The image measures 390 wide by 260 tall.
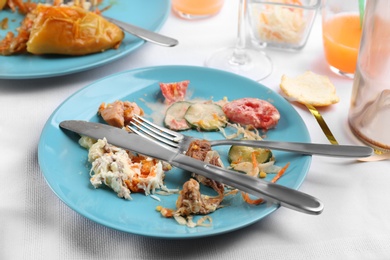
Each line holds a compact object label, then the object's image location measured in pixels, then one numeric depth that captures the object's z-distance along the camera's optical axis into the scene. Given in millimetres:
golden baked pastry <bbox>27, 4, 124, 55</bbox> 820
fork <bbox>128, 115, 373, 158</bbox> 672
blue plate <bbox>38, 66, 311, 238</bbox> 621
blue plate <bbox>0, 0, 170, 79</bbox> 800
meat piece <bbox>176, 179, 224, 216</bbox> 628
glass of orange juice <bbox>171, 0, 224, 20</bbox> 928
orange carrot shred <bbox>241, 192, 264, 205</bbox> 632
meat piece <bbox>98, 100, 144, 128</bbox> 721
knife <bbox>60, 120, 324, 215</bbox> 606
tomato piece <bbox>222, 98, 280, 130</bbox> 728
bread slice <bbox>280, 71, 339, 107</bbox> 778
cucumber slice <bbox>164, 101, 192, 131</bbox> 733
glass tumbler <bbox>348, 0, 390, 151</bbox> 700
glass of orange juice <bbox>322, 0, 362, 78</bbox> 815
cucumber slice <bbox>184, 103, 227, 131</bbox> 733
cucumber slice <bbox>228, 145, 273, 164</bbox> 685
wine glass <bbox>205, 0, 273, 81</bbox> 834
